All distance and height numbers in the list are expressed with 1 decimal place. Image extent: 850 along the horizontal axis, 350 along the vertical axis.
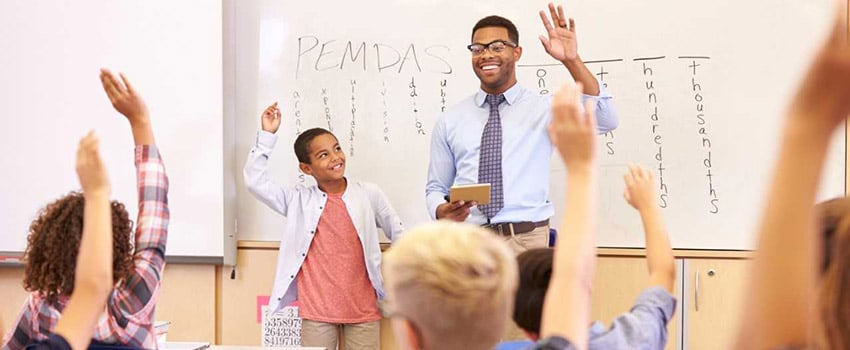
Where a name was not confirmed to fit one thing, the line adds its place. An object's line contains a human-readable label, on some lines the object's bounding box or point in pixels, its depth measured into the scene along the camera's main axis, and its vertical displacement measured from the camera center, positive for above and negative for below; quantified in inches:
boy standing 144.8 -12.8
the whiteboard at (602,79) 139.3 +13.0
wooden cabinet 140.9 -20.4
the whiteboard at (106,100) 156.3 +11.2
